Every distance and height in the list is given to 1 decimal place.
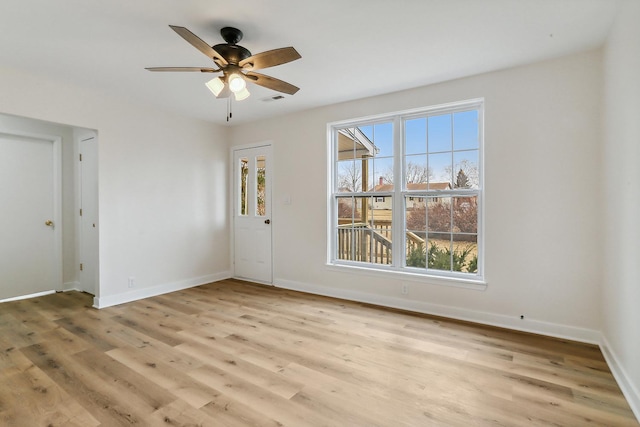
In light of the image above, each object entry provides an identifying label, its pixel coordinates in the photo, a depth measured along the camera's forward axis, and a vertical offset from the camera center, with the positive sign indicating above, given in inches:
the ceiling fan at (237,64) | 88.2 +42.1
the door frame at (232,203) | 209.5 +2.7
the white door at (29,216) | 160.7 -4.7
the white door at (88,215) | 167.3 -4.3
